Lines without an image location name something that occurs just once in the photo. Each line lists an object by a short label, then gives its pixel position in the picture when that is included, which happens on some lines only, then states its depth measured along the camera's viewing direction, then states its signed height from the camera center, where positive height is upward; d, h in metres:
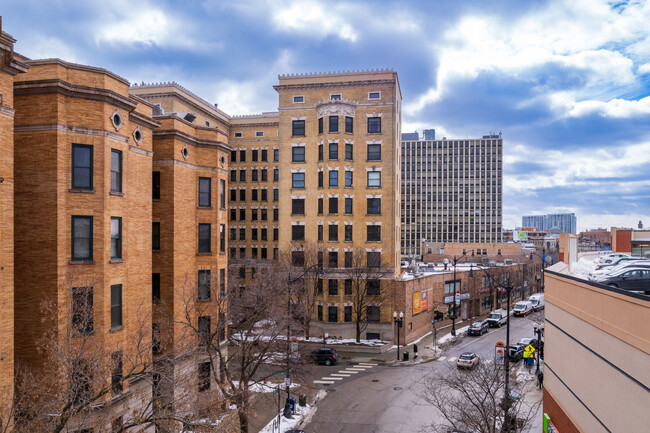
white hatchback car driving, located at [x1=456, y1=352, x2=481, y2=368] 34.10 -11.42
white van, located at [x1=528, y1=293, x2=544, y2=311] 63.00 -12.45
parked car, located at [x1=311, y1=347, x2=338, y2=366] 37.84 -12.28
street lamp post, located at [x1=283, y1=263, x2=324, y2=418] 25.34 -11.30
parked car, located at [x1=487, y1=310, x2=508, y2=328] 52.91 -12.61
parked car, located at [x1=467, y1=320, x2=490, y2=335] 48.38 -12.56
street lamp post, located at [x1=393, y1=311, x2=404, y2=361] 39.81 -9.82
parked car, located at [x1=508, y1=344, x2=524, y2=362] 37.40 -11.92
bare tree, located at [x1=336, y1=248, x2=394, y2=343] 44.16 -7.04
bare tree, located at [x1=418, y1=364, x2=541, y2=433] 17.25 -8.03
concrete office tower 141.12 +8.23
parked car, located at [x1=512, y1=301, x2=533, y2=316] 60.97 -12.94
